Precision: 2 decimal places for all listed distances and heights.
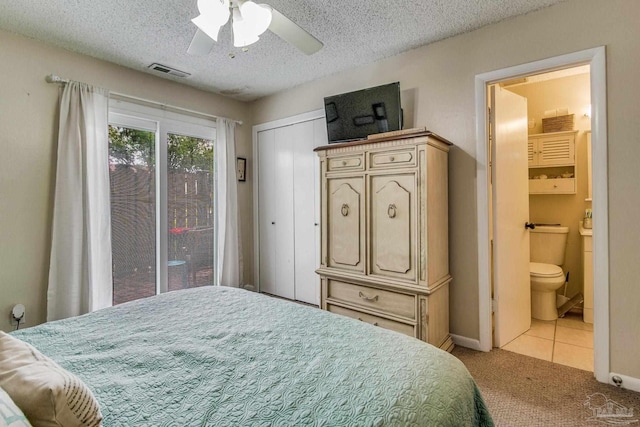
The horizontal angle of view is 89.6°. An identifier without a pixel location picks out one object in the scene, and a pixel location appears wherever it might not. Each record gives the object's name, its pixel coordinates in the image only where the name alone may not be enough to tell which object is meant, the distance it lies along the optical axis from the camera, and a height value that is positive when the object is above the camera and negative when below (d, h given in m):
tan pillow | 0.69 -0.39
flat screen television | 2.79 +0.93
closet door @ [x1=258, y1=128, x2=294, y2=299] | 3.89 +0.04
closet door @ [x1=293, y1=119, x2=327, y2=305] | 3.62 +0.08
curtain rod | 2.65 +1.16
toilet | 3.17 -0.58
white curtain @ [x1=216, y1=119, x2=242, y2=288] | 3.82 +0.12
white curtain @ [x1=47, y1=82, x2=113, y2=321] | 2.63 +0.06
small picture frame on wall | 4.11 +0.60
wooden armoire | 2.31 -0.15
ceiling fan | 1.62 +1.04
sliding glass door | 3.08 +0.15
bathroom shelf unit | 3.44 +0.54
